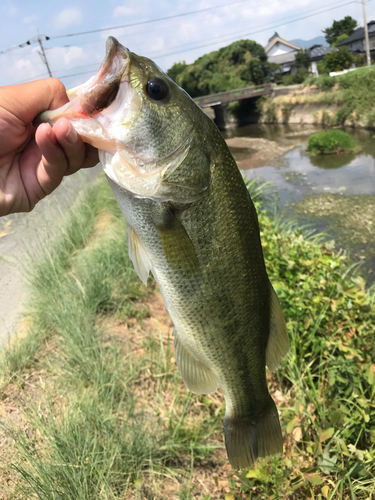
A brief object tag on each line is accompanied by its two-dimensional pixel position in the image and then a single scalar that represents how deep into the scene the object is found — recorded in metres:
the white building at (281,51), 65.90
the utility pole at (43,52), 32.50
